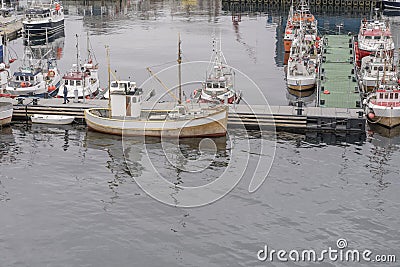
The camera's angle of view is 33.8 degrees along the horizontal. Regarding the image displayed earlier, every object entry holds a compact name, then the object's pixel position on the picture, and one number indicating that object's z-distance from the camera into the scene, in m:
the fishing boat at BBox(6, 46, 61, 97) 62.72
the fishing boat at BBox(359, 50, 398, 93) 63.22
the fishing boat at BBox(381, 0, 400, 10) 135.90
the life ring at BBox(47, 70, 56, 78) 67.70
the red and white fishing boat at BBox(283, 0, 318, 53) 90.19
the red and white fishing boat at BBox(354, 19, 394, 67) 79.88
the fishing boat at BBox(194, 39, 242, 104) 59.25
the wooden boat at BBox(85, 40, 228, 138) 51.31
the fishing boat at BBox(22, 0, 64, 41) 107.44
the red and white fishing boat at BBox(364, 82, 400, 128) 54.41
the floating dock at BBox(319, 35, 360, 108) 59.26
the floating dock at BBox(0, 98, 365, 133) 53.59
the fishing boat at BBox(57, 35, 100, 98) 61.69
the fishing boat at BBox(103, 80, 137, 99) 53.08
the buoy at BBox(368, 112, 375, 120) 55.31
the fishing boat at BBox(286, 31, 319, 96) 67.62
